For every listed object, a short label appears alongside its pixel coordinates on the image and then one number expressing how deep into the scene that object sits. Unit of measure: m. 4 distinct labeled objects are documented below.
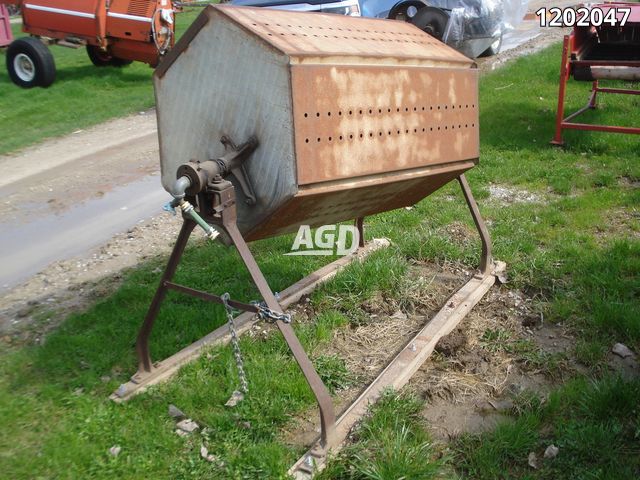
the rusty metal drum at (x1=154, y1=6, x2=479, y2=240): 2.49
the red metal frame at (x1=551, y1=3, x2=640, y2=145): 6.53
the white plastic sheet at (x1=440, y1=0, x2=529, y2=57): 10.45
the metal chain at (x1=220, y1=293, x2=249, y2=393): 2.72
